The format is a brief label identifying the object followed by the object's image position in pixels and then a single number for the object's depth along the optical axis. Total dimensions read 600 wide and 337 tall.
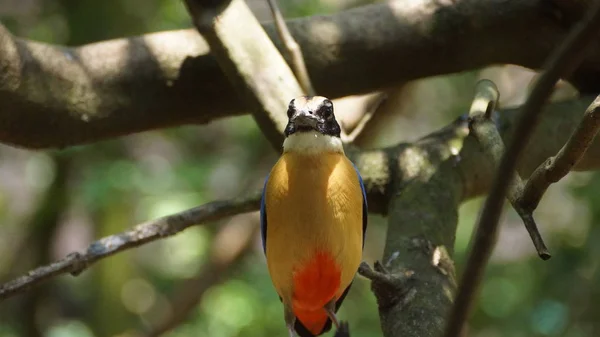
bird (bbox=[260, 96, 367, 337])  5.01
